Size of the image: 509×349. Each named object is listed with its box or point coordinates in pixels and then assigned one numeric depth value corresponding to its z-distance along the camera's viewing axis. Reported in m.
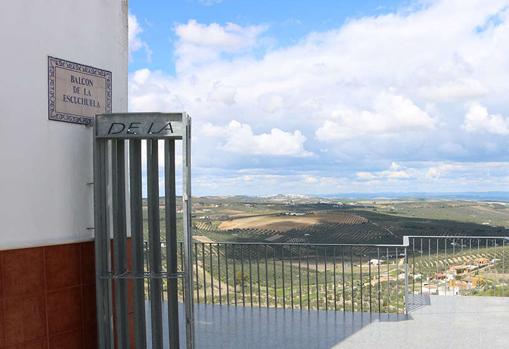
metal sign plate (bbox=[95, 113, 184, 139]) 3.78
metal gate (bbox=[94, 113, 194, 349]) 3.79
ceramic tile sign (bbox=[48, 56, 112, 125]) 3.61
